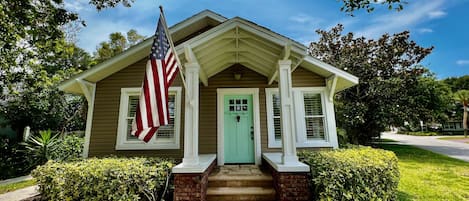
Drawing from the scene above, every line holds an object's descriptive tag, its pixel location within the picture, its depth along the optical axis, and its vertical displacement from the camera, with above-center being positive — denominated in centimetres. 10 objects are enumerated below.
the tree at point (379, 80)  1398 +317
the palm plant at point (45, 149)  788 -79
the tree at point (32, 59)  531 +244
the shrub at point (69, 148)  835 -86
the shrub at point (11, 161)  813 -139
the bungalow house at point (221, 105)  585 +68
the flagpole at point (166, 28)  297 +150
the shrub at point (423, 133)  3423 -149
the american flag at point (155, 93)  252 +46
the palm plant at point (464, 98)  2867 +375
